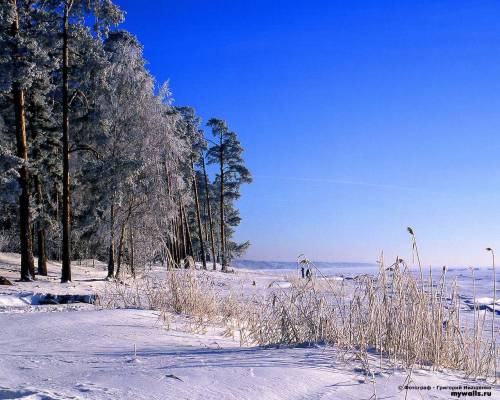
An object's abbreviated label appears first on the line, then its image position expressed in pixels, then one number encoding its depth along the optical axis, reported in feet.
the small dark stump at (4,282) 41.31
